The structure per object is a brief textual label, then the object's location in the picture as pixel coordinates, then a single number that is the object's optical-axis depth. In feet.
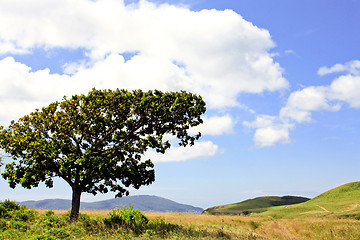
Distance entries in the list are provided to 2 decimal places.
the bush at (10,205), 92.75
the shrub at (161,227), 66.23
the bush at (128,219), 69.95
